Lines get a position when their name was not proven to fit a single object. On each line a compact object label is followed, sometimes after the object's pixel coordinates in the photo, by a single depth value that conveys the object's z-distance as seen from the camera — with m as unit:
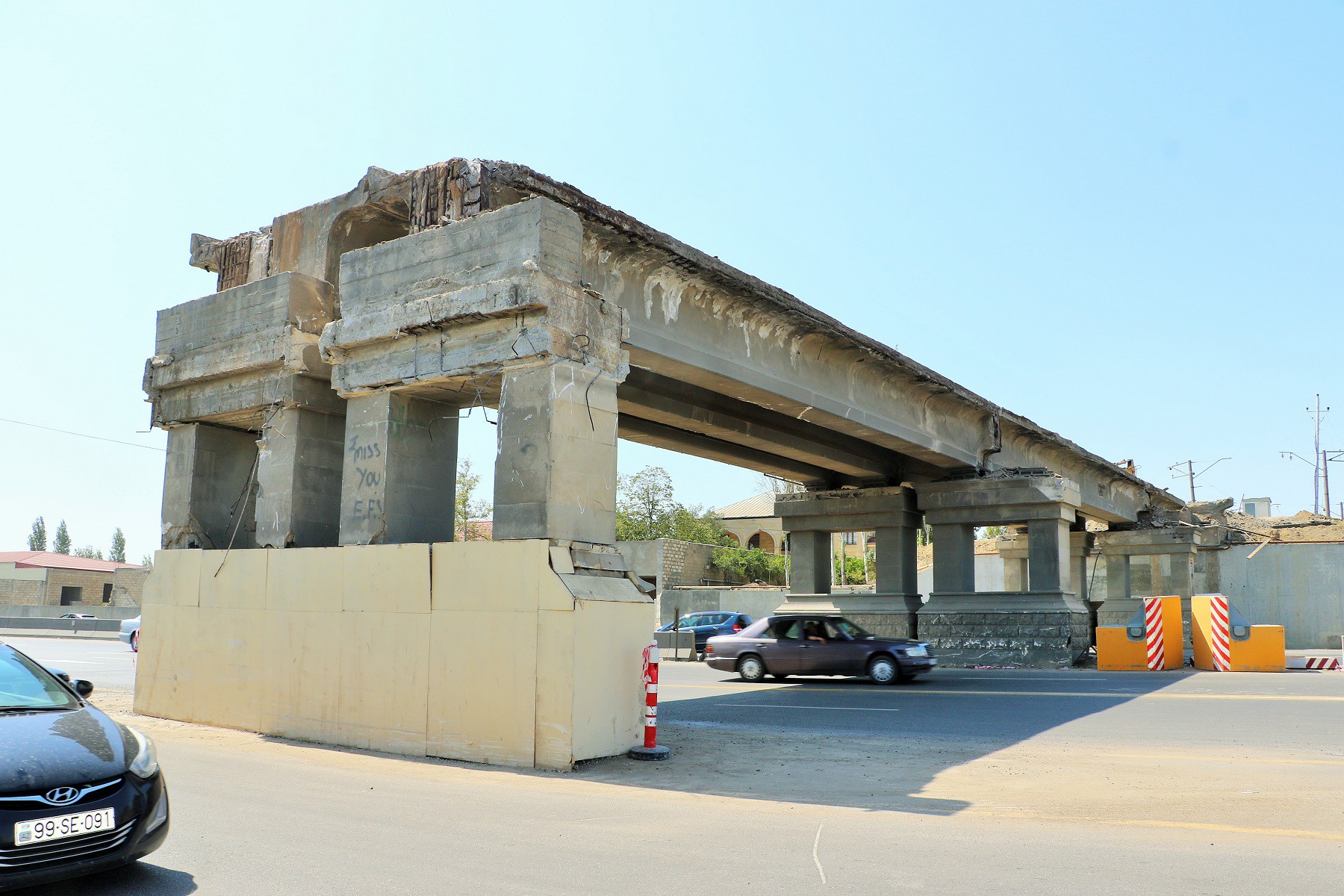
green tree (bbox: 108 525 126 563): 156.25
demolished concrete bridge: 10.59
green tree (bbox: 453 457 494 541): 60.88
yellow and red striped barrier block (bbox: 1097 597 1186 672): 23.61
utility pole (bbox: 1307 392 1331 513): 77.75
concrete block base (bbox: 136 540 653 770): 9.62
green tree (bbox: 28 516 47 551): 139.75
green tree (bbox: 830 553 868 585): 65.81
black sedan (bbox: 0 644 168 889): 4.71
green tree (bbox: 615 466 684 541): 63.41
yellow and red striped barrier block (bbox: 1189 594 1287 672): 23.16
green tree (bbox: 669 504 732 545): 64.69
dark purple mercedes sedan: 19.83
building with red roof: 67.94
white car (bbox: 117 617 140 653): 33.38
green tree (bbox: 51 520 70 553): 140.38
